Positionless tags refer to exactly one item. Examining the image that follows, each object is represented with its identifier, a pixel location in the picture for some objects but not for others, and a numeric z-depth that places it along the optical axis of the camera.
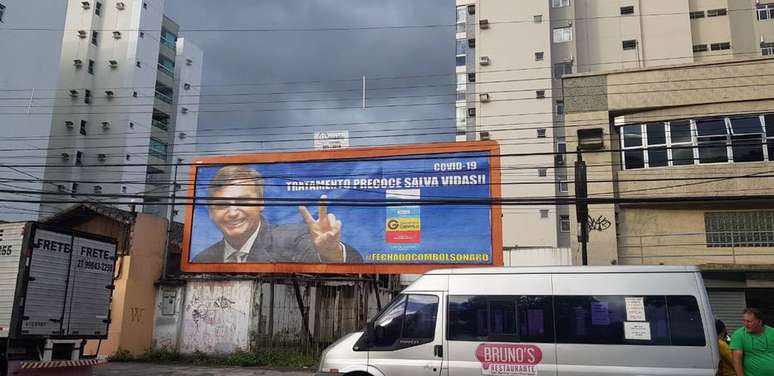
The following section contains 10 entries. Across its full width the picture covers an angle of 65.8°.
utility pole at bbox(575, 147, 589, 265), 14.94
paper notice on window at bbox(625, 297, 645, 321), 8.36
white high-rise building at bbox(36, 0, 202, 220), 46.97
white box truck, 11.44
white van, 8.16
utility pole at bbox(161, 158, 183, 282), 18.44
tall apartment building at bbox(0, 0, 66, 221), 33.47
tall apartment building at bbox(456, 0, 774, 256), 38.16
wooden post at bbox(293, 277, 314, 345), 16.77
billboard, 16.81
